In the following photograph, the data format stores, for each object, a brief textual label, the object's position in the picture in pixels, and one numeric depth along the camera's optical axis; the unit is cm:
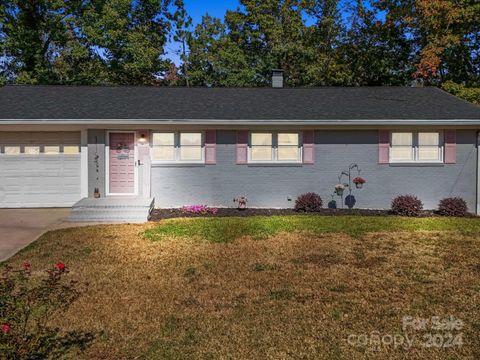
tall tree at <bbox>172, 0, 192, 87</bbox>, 2692
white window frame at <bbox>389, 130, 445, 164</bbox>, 1194
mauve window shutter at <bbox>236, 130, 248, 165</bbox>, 1191
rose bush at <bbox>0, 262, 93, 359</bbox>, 321
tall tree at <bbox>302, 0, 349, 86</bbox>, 2505
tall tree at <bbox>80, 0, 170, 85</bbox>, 2297
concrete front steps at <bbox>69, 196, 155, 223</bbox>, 1038
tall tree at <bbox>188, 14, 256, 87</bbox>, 2470
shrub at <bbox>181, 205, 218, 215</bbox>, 1134
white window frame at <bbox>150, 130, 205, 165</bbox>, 1195
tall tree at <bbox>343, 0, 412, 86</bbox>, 2411
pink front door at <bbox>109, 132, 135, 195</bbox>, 1205
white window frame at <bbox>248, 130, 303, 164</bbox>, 1198
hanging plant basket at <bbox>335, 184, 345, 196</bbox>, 1159
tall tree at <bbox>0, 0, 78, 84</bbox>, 2206
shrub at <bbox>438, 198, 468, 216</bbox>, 1120
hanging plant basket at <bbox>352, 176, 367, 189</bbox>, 1156
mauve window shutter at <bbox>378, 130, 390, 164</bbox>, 1190
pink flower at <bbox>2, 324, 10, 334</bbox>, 280
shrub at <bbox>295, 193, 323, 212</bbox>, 1148
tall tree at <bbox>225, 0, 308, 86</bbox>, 2556
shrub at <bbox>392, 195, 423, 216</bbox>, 1109
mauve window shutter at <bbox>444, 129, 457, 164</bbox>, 1184
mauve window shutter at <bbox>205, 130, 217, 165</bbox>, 1188
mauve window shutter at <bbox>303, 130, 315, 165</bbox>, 1193
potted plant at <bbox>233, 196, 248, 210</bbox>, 1166
